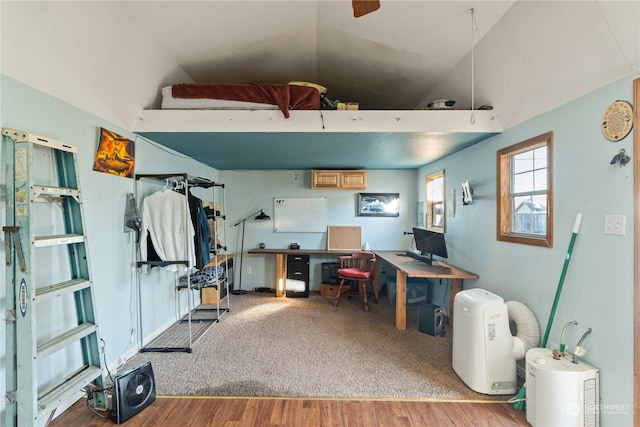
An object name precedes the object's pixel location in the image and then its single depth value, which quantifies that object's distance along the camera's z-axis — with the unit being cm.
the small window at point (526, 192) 203
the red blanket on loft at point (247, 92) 250
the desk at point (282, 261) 446
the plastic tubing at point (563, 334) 176
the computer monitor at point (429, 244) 333
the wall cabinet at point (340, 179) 462
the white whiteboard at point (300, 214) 481
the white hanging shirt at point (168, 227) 264
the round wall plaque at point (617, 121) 147
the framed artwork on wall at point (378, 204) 477
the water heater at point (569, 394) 158
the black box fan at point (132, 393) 175
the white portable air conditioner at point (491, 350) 202
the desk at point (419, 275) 291
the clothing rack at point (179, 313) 264
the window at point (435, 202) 395
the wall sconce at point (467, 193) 302
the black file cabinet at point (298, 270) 447
